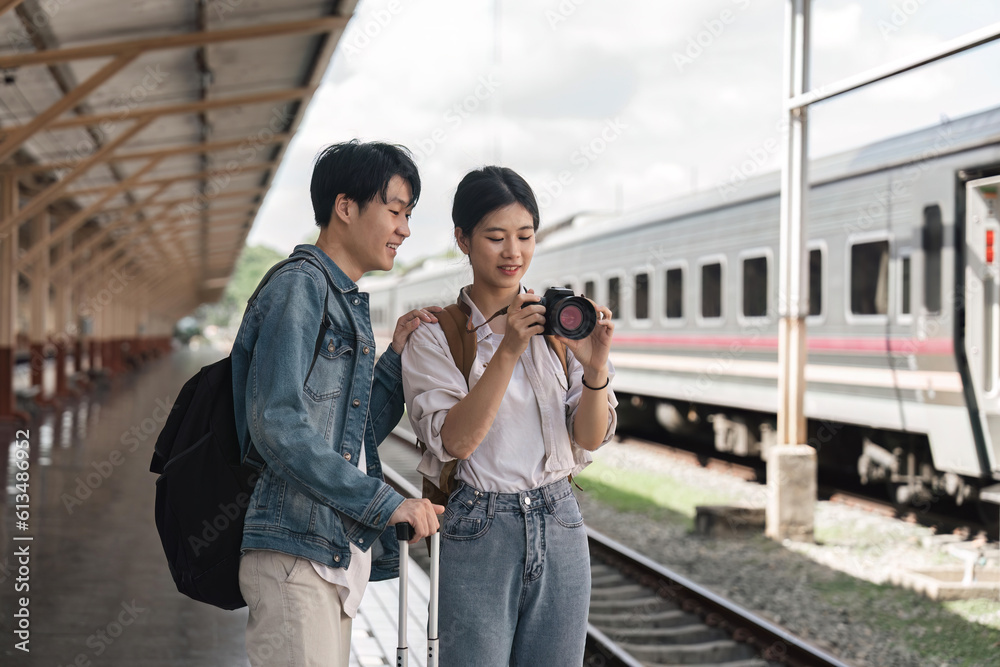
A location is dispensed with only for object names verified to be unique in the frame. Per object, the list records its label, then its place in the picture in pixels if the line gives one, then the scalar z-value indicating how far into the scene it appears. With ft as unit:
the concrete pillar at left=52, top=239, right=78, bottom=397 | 55.72
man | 6.23
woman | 6.79
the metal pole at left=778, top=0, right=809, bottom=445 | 25.66
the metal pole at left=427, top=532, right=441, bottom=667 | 6.44
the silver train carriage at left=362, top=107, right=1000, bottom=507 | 24.77
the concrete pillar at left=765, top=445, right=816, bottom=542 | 25.11
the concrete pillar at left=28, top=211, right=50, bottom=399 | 48.85
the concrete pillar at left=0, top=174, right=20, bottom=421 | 42.06
